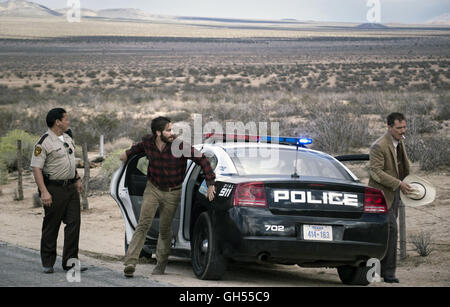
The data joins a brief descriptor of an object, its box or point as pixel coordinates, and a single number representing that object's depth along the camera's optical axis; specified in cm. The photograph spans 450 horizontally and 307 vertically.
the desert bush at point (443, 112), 2911
